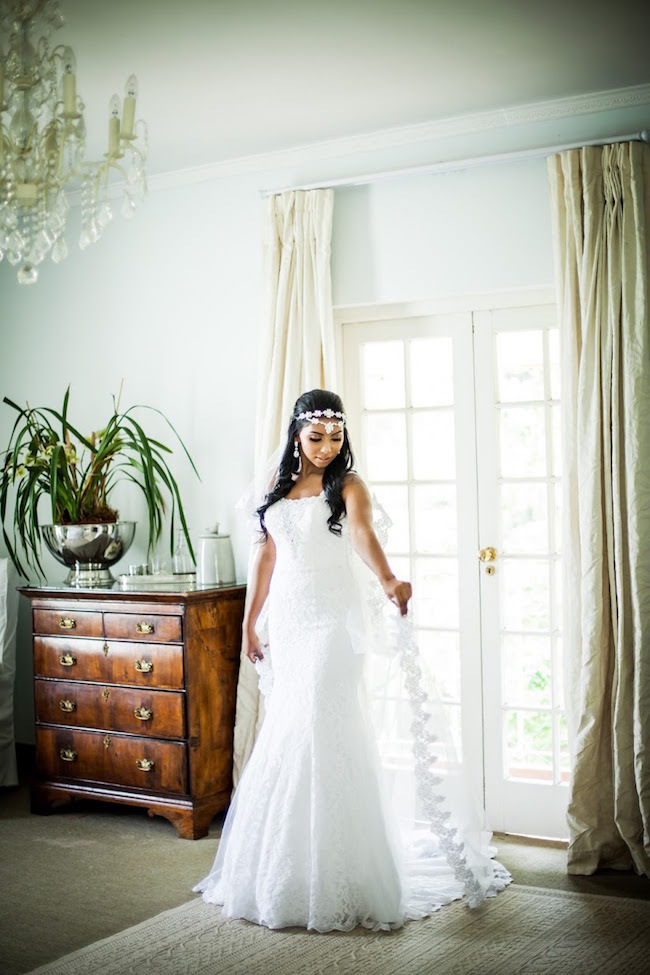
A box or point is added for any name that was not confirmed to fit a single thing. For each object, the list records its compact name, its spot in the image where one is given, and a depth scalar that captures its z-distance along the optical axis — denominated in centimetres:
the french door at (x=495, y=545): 436
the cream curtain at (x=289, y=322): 451
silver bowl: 481
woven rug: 304
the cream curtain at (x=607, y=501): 386
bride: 333
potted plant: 482
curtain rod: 402
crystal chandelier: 319
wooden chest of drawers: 433
